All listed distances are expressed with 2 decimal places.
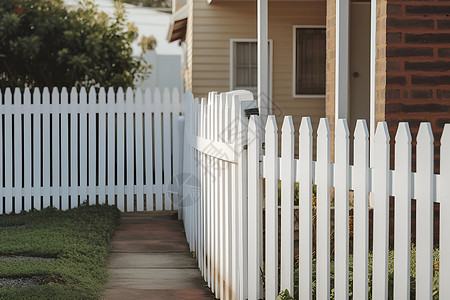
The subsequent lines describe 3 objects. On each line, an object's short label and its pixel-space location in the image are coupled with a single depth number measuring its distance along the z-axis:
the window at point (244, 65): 24.05
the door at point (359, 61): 17.84
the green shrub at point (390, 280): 7.05
